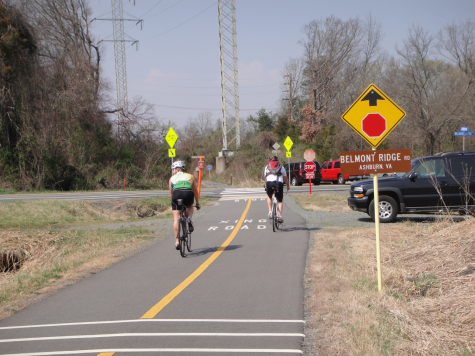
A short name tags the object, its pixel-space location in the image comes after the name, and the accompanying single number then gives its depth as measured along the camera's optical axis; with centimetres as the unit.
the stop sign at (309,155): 2795
